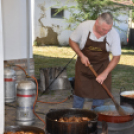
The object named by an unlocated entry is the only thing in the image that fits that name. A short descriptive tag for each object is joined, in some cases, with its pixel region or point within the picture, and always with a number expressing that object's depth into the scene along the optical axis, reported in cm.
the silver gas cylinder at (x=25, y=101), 395
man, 341
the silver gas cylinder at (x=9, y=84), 537
